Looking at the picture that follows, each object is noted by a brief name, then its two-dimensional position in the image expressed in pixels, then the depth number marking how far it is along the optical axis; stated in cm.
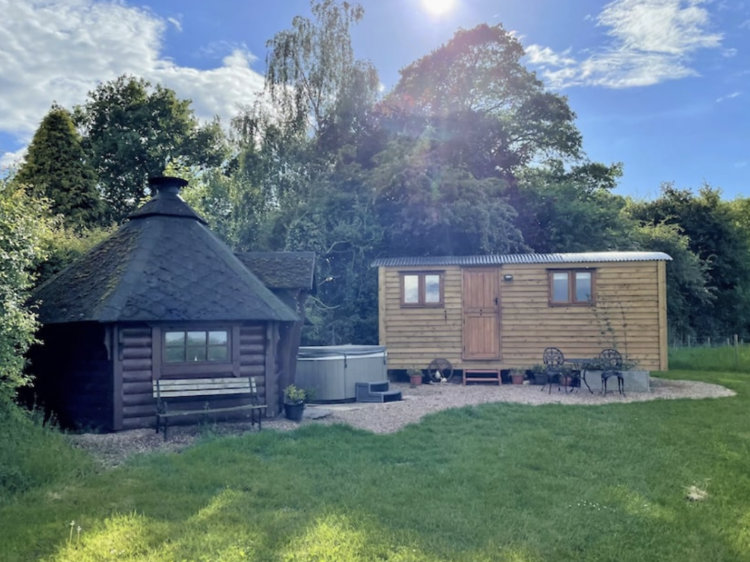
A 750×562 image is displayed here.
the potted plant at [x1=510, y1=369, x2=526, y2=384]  1338
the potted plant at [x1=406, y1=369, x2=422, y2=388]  1373
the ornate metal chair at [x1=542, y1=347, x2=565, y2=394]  1259
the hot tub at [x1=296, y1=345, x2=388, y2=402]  1120
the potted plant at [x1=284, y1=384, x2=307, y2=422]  910
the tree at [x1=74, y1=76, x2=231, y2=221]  2658
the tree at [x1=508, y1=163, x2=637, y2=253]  1938
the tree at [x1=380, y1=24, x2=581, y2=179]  2242
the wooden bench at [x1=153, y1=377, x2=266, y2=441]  824
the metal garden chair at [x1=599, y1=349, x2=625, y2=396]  1166
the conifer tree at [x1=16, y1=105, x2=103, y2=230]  2017
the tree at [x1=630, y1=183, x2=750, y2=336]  2259
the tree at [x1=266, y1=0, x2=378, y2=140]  2081
